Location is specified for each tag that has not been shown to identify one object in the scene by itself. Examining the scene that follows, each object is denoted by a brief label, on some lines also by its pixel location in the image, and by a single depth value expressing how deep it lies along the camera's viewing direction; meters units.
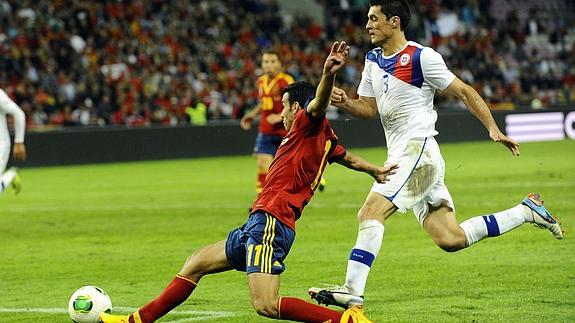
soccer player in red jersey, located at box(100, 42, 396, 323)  13.54
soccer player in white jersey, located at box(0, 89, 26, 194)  26.98
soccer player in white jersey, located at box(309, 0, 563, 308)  16.36
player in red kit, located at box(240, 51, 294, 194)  32.12
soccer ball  15.40
